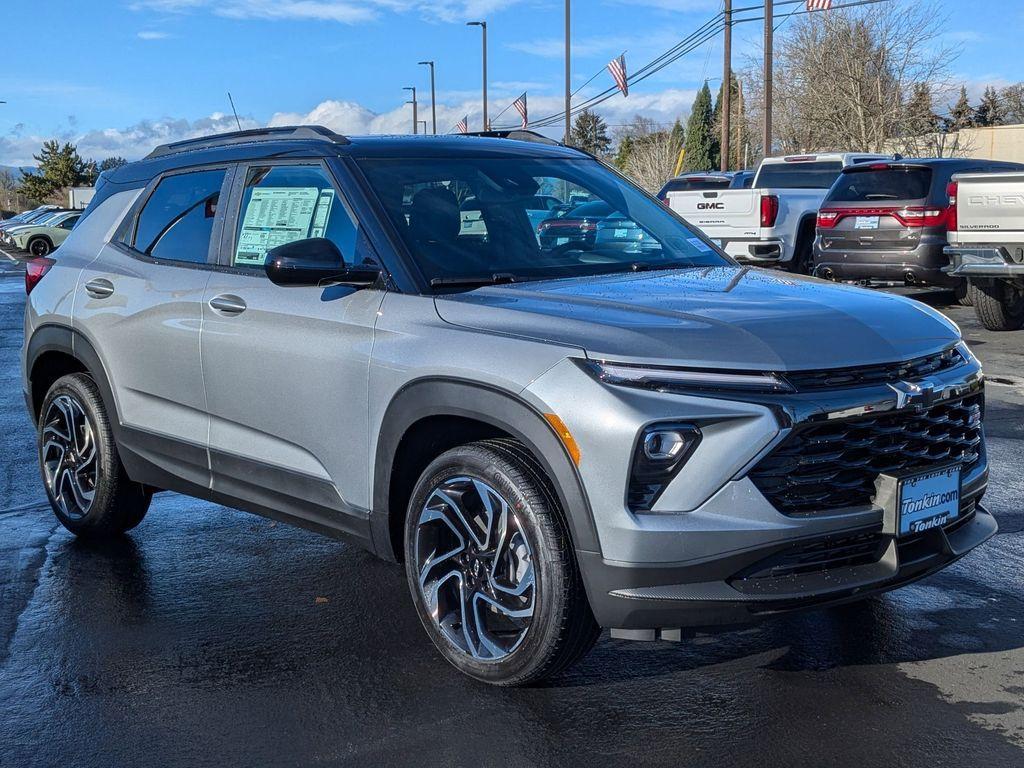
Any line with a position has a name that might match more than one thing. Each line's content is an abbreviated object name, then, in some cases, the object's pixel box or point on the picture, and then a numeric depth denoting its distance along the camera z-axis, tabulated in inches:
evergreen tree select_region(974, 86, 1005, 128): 2637.8
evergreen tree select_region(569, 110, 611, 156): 4473.4
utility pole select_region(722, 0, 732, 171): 1266.0
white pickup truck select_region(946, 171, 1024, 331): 475.2
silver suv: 130.1
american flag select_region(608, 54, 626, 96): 1488.7
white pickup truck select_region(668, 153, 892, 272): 677.9
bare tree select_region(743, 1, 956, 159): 1679.4
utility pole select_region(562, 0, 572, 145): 1886.3
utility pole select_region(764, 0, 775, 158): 1149.7
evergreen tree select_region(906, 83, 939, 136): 1646.2
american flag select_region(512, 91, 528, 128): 1891.0
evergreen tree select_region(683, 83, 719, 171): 2691.2
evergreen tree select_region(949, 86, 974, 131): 1825.8
